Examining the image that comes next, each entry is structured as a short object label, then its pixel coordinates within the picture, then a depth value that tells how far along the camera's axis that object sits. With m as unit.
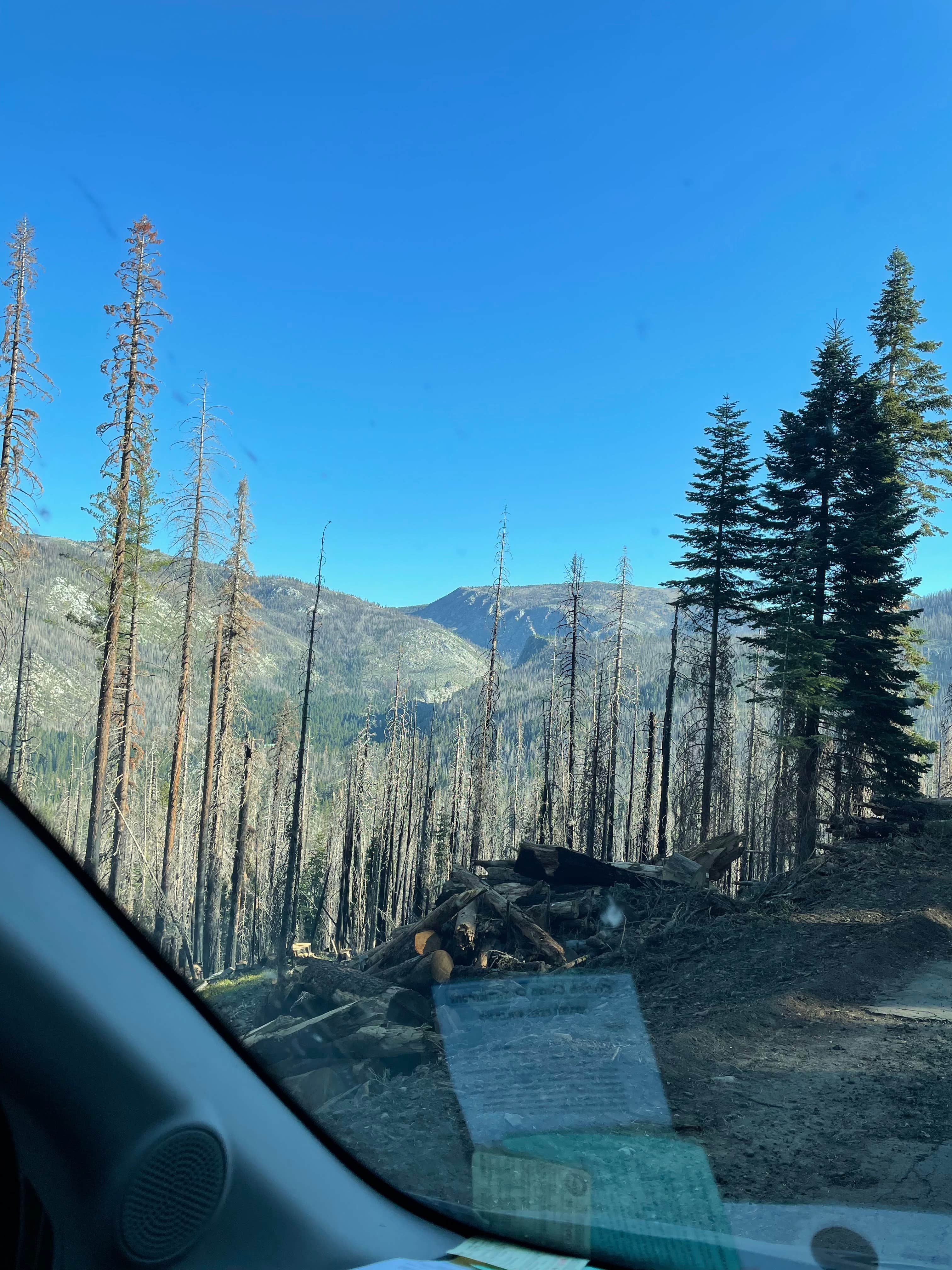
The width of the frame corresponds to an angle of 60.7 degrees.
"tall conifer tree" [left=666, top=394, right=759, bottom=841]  27.94
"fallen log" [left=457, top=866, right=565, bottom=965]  12.00
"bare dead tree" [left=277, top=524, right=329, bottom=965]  25.16
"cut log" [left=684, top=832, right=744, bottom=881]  17.08
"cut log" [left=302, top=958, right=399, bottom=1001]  9.90
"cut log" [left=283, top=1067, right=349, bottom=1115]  5.31
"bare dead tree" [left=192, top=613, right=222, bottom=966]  27.70
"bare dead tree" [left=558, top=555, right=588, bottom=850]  34.59
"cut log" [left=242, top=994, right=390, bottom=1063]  6.86
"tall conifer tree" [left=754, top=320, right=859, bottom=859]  22.30
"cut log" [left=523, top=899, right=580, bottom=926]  13.39
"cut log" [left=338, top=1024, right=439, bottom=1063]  7.17
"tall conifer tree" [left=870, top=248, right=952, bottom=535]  24.56
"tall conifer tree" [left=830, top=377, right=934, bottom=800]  21.89
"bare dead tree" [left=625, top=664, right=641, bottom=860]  44.50
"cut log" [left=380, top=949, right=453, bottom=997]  10.88
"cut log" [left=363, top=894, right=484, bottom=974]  12.53
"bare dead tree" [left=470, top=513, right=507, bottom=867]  34.41
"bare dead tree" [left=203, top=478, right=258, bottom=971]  28.44
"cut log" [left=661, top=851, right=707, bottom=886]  15.12
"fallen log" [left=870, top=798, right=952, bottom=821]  17.94
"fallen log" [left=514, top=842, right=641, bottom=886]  15.11
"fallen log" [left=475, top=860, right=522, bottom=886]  16.02
